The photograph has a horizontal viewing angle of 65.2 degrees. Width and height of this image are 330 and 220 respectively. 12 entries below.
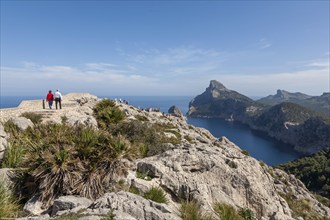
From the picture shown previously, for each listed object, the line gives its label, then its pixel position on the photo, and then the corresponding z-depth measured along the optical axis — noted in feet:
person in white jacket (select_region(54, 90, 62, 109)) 77.40
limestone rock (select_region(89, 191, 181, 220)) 19.93
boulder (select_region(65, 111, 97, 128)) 60.66
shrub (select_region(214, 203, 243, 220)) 25.09
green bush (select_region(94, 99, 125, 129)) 63.87
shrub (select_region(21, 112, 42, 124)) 59.37
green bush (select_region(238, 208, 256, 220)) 29.68
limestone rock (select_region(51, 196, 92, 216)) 21.17
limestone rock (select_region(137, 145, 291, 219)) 31.89
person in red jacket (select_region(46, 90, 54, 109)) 77.34
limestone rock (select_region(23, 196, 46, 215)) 22.88
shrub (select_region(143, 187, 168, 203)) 25.71
